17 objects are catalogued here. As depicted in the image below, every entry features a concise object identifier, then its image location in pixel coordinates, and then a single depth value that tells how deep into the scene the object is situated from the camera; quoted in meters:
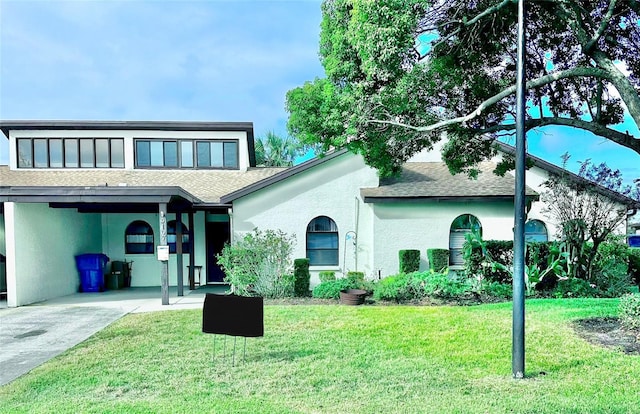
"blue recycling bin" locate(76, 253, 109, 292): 13.53
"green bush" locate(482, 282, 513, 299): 10.76
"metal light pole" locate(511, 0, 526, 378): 4.96
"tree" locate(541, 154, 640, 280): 10.92
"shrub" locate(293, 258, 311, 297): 11.58
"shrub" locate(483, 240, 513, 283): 11.59
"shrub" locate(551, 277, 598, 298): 10.83
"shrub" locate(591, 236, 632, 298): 11.16
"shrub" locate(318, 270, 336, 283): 12.27
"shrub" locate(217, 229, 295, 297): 11.20
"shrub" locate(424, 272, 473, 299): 10.30
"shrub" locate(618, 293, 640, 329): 6.63
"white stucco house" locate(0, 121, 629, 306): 11.50
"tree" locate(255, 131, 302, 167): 37.25
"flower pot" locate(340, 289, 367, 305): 10.20
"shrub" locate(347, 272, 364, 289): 11.53
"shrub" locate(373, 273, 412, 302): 10.44
